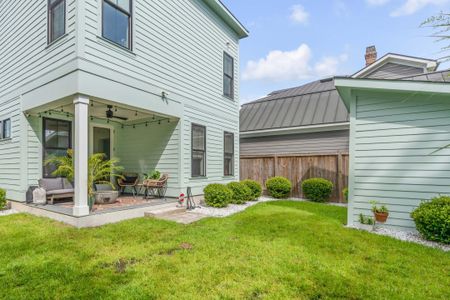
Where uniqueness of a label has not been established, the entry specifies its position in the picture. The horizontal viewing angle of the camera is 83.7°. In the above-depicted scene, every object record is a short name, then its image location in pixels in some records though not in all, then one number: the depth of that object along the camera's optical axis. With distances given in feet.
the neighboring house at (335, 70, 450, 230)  15.34
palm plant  18.30
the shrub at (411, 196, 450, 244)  13.47
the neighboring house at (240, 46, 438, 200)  30.99
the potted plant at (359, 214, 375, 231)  16.82
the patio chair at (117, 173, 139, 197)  26.21
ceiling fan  21.79
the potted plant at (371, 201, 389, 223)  16.16
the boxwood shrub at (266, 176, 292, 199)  30.91
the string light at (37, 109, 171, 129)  22.23
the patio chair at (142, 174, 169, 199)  23.72
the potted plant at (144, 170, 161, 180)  24.58
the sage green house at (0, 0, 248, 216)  16.94
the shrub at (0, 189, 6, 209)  21.17
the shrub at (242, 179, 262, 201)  29.40
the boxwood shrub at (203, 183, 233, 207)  24.00
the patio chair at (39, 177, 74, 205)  20.43
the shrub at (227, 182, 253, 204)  26.55
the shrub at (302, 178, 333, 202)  28.53
